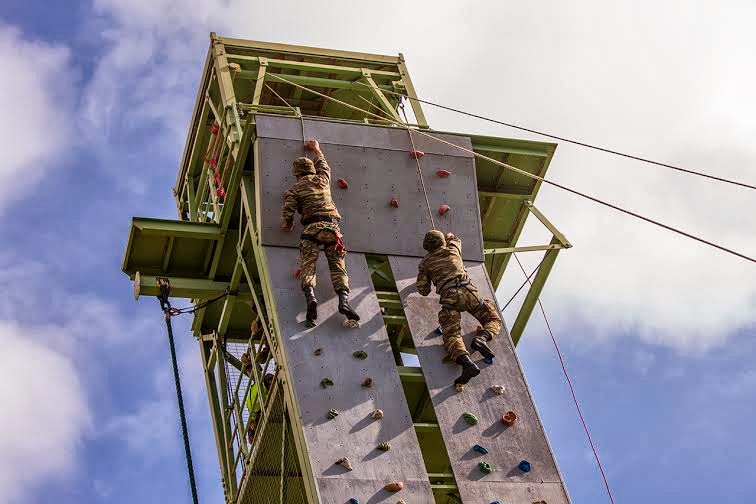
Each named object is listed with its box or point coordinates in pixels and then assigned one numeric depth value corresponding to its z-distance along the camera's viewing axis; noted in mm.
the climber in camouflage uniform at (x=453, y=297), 18297
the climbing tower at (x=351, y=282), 17078
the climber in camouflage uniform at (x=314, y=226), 18344
